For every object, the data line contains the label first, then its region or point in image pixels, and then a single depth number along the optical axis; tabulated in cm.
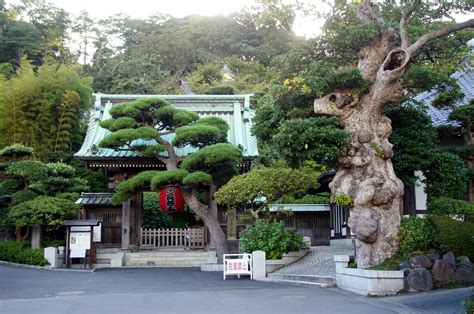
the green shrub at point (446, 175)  1291
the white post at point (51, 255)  1915
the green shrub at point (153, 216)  2792
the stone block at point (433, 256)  1116
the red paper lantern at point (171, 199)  1980
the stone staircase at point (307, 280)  1283
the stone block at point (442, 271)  1089
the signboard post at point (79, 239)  1933
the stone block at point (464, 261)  1109
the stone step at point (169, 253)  2053
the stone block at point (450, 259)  1105
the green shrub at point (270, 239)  1617
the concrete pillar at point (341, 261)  1241
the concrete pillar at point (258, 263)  1520
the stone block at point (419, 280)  1079
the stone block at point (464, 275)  1088
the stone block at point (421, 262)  1102
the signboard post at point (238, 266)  1495
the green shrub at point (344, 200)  1170
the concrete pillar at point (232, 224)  2091
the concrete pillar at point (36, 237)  2014
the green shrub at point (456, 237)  1130
